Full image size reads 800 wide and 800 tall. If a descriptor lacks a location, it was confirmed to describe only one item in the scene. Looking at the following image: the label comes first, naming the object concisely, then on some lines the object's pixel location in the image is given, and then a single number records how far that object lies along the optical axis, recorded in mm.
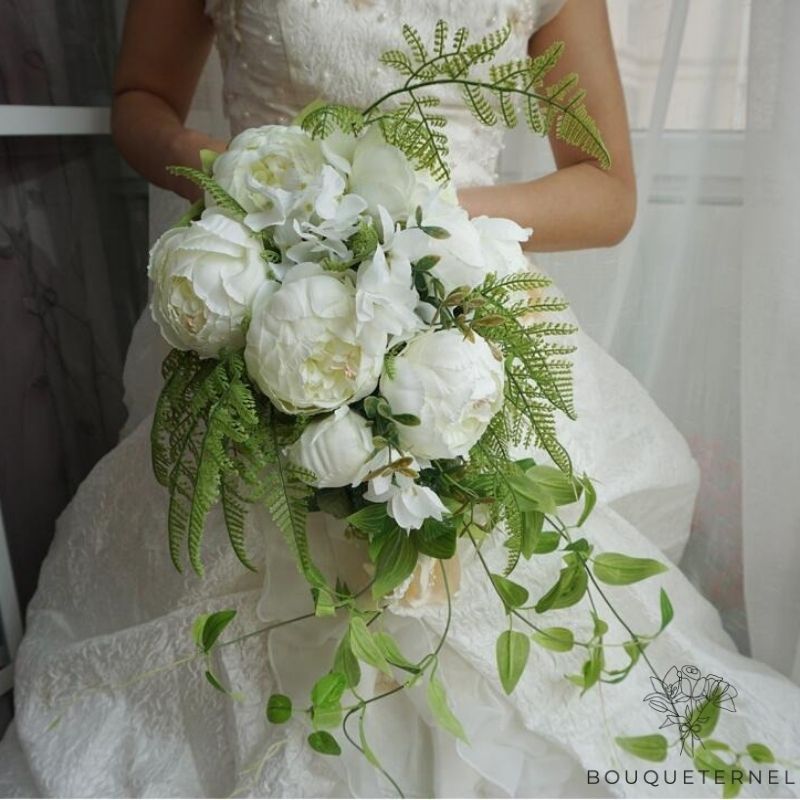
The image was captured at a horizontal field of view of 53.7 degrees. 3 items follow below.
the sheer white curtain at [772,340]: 851
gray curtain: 1063
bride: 653
